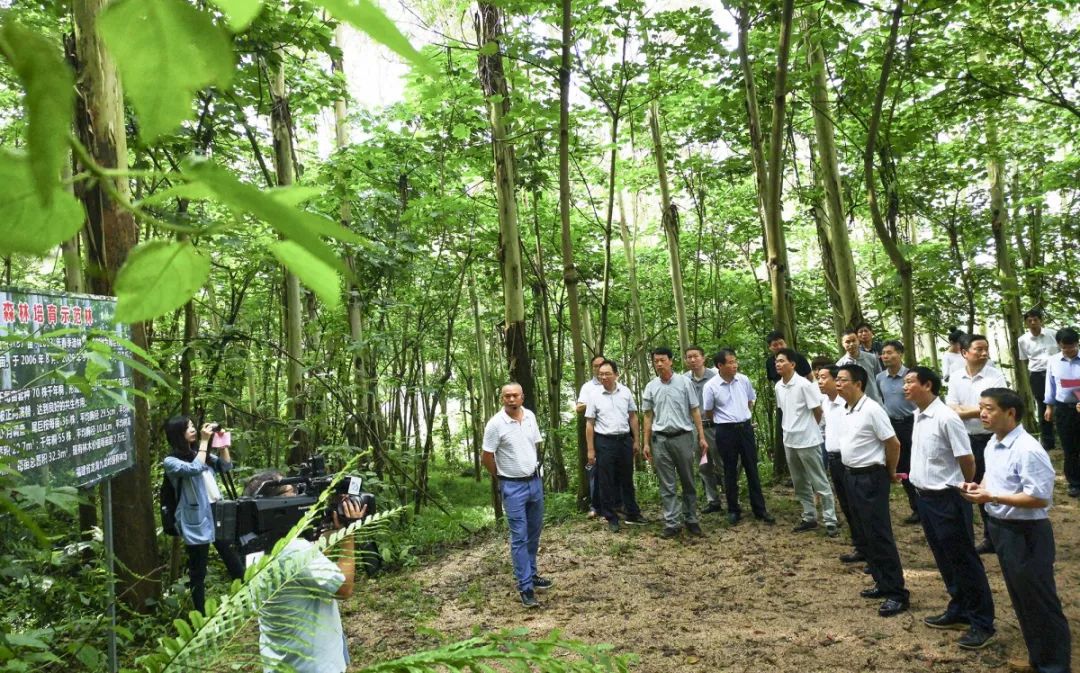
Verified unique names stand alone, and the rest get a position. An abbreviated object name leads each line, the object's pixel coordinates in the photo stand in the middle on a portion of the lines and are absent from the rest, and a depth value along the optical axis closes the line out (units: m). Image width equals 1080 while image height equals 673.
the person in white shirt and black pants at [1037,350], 7.45
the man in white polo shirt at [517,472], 4.98
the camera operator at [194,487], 4.52
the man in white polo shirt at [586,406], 6.53
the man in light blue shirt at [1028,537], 3.20
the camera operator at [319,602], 2.11
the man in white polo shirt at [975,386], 5.24
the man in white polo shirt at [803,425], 5.92
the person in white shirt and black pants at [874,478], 4.34
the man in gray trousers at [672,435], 6.16
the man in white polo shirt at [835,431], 4.94
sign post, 2.28
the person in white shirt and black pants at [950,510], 3.73
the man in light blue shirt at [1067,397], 6.29
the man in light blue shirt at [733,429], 6.49
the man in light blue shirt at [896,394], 5.79
